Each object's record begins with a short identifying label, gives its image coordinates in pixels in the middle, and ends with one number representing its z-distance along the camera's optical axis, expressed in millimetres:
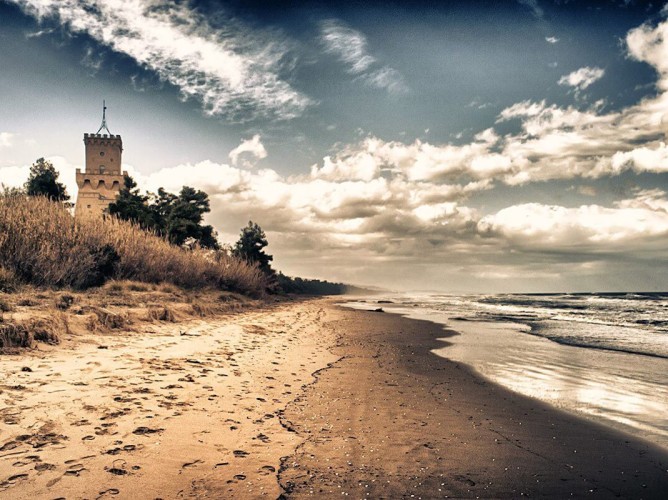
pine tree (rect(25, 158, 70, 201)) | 36312
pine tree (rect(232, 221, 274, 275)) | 46688
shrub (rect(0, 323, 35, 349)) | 6547
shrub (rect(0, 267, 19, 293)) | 10840
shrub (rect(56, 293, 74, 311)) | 9864
